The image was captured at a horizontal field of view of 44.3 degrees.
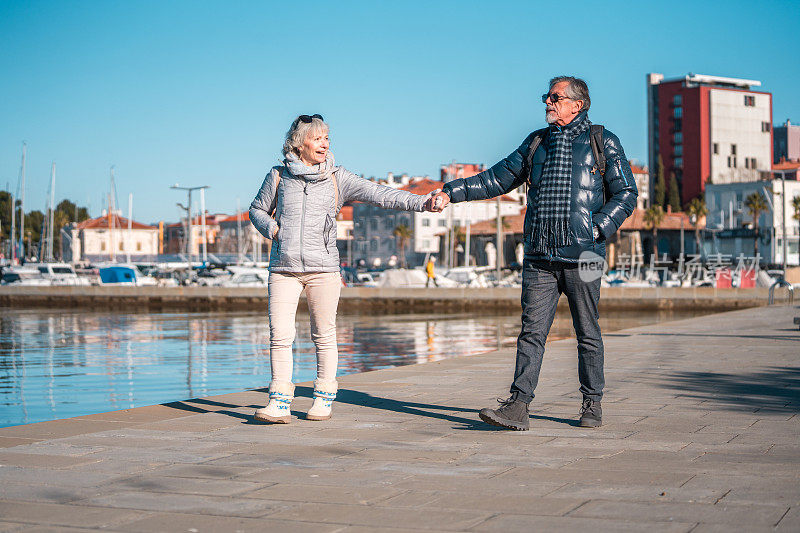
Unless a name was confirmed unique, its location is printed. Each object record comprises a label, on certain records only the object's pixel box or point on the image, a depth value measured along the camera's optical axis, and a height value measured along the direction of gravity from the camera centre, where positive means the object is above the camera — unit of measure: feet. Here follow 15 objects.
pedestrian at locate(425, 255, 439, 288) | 161.68 +0.16
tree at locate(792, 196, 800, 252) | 285.23 +18.17
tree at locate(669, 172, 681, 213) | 387.96 +28.32
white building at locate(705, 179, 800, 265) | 283.18 +14.46
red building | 379.76 +54.67
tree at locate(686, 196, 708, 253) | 315.35 +18.79
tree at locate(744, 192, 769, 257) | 292.61 +18.95
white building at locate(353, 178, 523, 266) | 400.88 +19.35
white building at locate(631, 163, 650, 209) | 460.55 +40.88
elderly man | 17.92 +0.87
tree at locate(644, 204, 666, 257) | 318.65 +16.82
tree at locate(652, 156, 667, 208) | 388.78 +31.95
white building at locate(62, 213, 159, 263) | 469.98 +16.37
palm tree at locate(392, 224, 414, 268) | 396.37 +15.07
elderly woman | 19.35 +0.69
